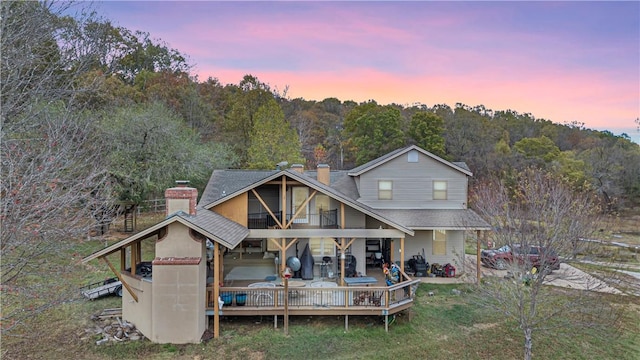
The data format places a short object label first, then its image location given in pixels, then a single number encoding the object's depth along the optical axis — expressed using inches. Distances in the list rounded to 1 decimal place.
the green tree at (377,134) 1720.0
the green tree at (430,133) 1660.9
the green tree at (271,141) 1232.8
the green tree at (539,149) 1790.1
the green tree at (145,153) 829.8
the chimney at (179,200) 450.9
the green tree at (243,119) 1434.9
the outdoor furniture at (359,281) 532.7
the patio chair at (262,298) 476.1
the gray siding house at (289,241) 420.5
